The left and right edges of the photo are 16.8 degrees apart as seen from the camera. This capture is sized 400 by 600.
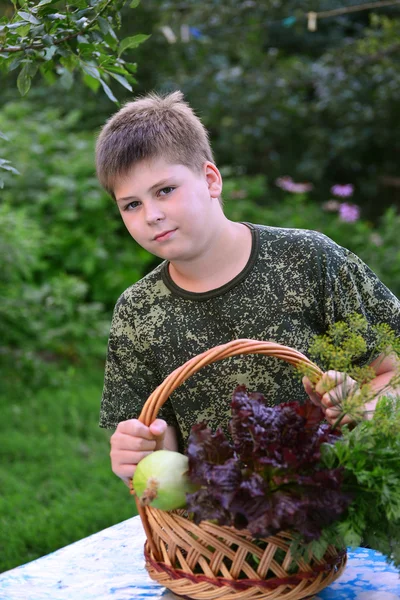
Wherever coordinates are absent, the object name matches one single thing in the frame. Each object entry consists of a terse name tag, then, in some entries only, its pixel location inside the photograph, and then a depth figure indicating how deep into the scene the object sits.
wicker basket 1.56
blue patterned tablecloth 1.71
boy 1.81
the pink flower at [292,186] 6.85
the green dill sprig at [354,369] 1.54
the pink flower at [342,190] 6.62
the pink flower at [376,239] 6.09
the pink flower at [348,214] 6.42
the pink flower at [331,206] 6.81
